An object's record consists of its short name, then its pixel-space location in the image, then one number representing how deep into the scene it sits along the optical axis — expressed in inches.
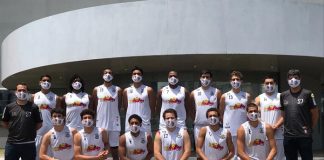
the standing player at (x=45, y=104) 411.5
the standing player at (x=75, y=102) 410.3
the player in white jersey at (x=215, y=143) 347.9
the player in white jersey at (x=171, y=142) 345.7
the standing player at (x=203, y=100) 402.0
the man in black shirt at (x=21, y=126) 369.7
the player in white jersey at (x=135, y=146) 353.1
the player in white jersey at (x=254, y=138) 346.0
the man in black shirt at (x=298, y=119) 357.1
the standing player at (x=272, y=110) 381.1
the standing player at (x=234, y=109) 396.2
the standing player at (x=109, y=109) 417.4
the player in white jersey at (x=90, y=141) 347.9
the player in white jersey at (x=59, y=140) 358.3
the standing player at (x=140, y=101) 412.2
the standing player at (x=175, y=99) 404.8
